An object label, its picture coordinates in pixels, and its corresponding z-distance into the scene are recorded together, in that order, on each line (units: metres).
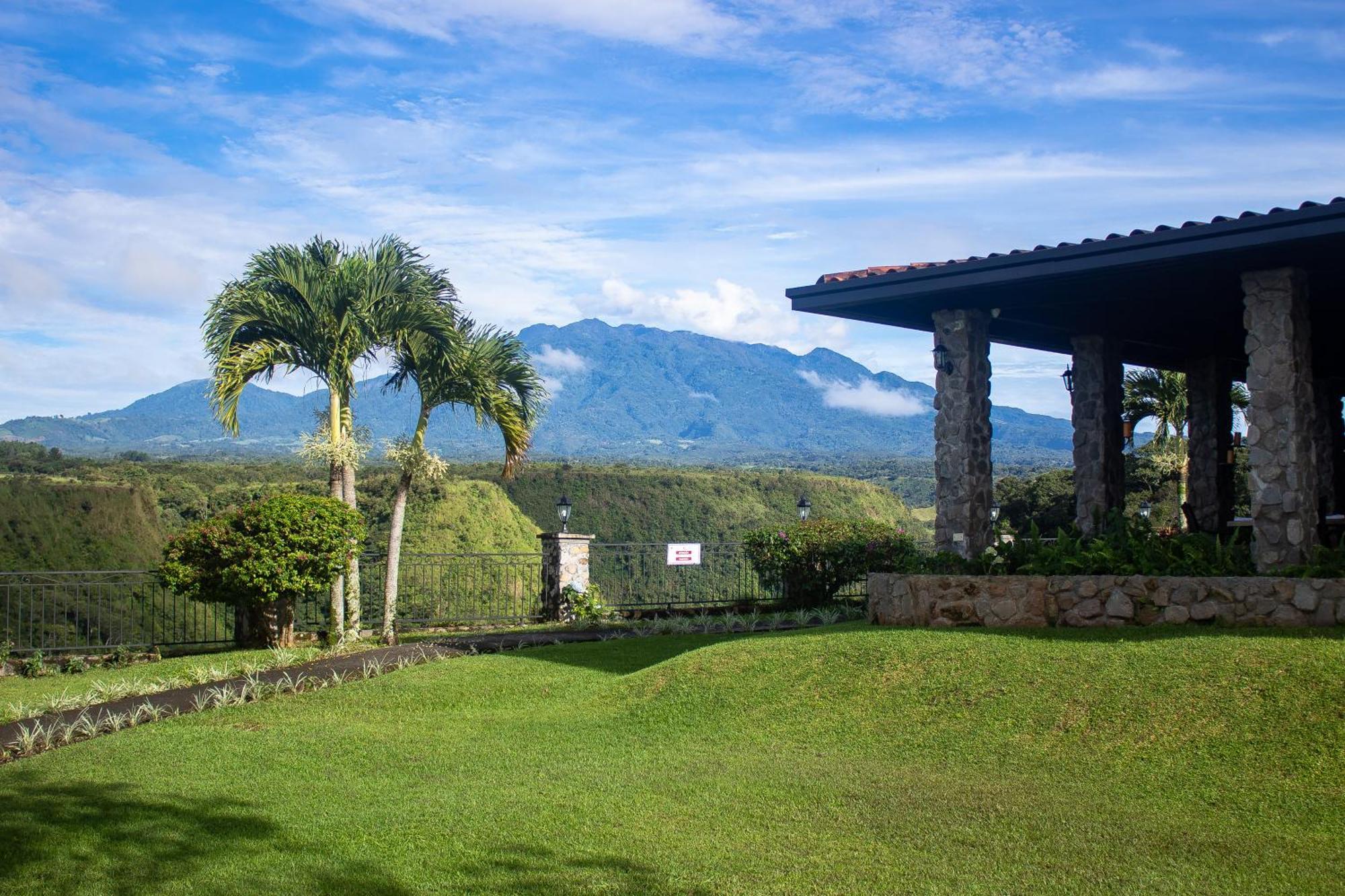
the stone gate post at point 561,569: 16.27
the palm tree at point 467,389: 14.55
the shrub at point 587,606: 16.02
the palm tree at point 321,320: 13.47
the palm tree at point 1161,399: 23.50
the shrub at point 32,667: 12.07
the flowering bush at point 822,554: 16.42
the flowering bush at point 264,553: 12.44
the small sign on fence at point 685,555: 17.16
